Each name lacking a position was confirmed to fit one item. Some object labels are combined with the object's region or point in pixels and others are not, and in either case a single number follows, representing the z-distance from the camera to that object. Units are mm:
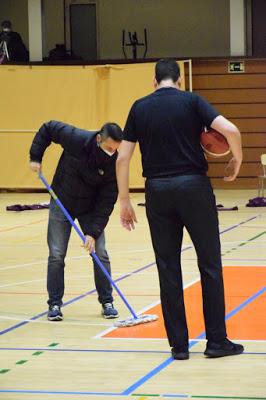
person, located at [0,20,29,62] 27413
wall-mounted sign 27069
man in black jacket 9318
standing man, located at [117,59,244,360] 7423
